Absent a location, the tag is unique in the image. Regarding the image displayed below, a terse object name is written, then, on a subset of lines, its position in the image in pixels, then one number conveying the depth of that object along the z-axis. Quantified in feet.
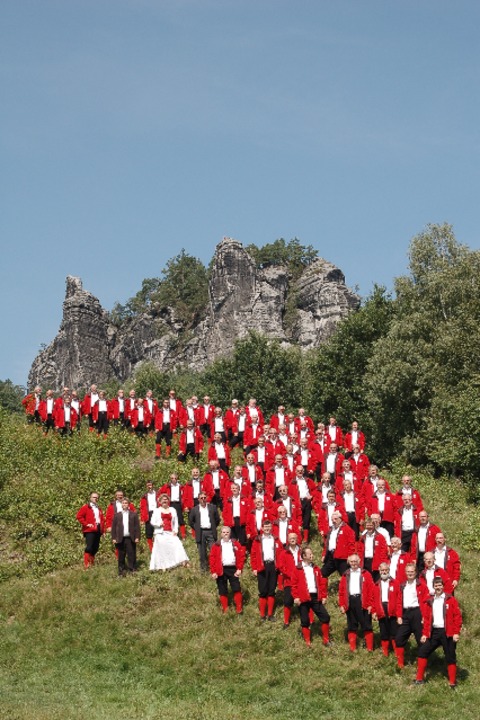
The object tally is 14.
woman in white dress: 63.52
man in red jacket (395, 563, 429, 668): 48.70
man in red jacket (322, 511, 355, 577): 56.24
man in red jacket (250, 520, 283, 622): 55.31
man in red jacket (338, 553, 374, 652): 50.75
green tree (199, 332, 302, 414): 191.82
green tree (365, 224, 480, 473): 128.16
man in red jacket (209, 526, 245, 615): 55.88
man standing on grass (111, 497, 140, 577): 63.26
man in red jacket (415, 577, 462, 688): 46.39
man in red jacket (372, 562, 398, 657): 50.08
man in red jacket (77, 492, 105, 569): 66.44
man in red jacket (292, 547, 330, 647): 51.70
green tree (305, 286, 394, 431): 152.15
